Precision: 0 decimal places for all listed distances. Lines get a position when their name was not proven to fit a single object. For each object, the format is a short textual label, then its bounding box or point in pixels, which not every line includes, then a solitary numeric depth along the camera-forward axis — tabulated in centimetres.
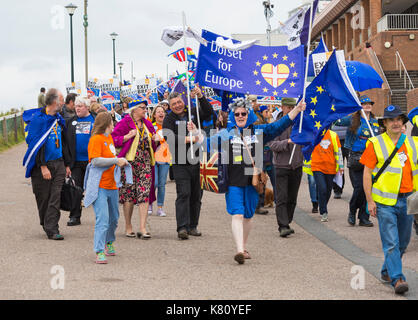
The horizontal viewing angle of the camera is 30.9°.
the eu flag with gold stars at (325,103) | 927
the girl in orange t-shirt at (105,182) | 865
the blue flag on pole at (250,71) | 968
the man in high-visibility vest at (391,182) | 720
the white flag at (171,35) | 1112
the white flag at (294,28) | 997
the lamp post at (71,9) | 4053
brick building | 3752
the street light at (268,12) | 3239
